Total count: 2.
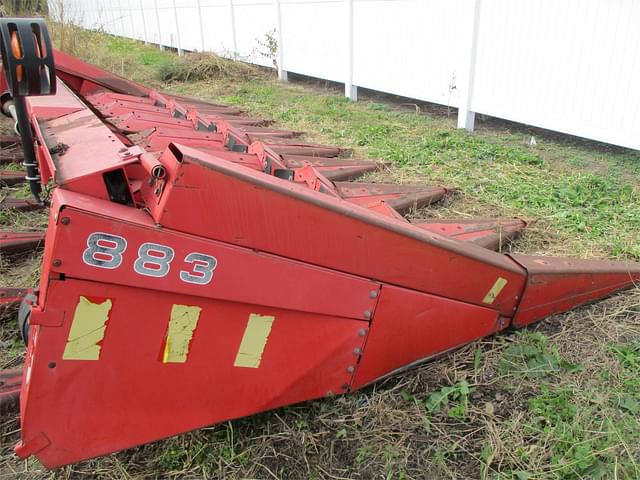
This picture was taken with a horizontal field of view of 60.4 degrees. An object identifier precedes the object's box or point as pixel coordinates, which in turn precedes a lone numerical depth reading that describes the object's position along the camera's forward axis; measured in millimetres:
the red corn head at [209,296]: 1480
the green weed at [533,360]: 2140
